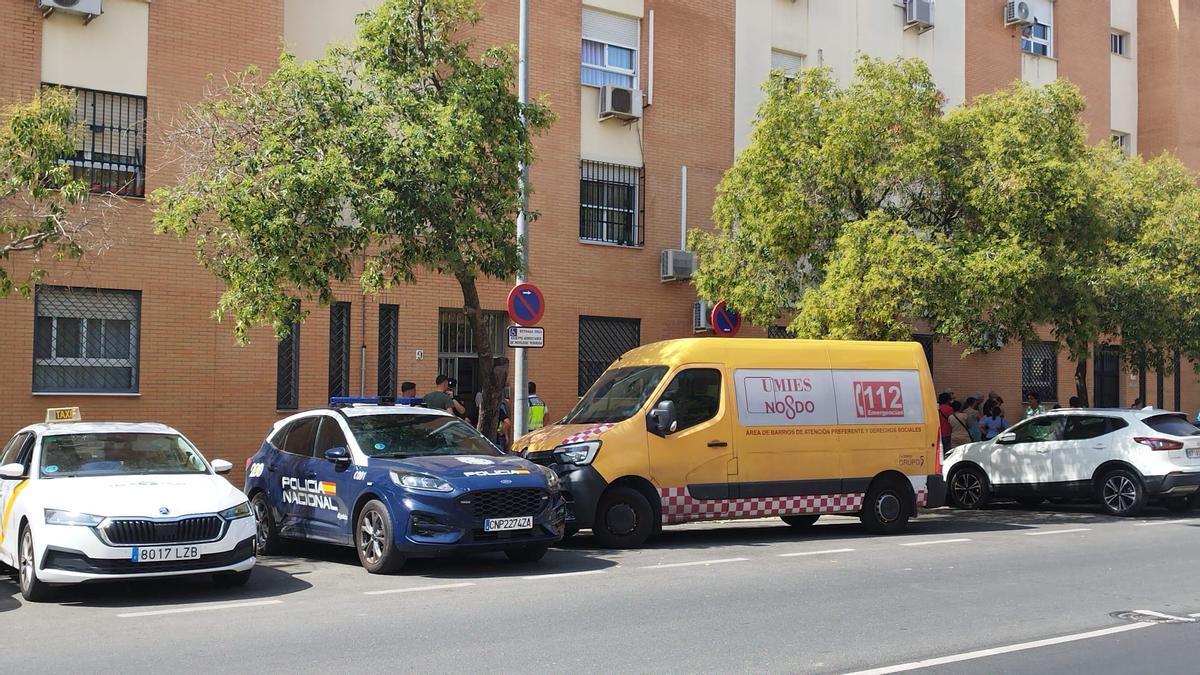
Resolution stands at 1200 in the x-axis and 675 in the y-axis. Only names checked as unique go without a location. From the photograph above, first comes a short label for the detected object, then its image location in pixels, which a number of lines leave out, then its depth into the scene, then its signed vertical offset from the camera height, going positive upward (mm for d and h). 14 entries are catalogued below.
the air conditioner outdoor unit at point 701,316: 22453 +1123
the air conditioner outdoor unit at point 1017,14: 27375 +8470
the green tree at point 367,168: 12898 +2287
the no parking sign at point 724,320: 20703 +976
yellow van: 13109 -743
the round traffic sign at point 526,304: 15227 +898
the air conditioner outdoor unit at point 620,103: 21500 +4966
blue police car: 10812 -1135
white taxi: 9430 -1177
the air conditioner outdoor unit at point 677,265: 22172 +2067
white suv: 16953 -1253
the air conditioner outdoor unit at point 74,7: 16453 +5065
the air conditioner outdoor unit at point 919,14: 25703 +7935
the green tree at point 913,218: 16797 +2442
